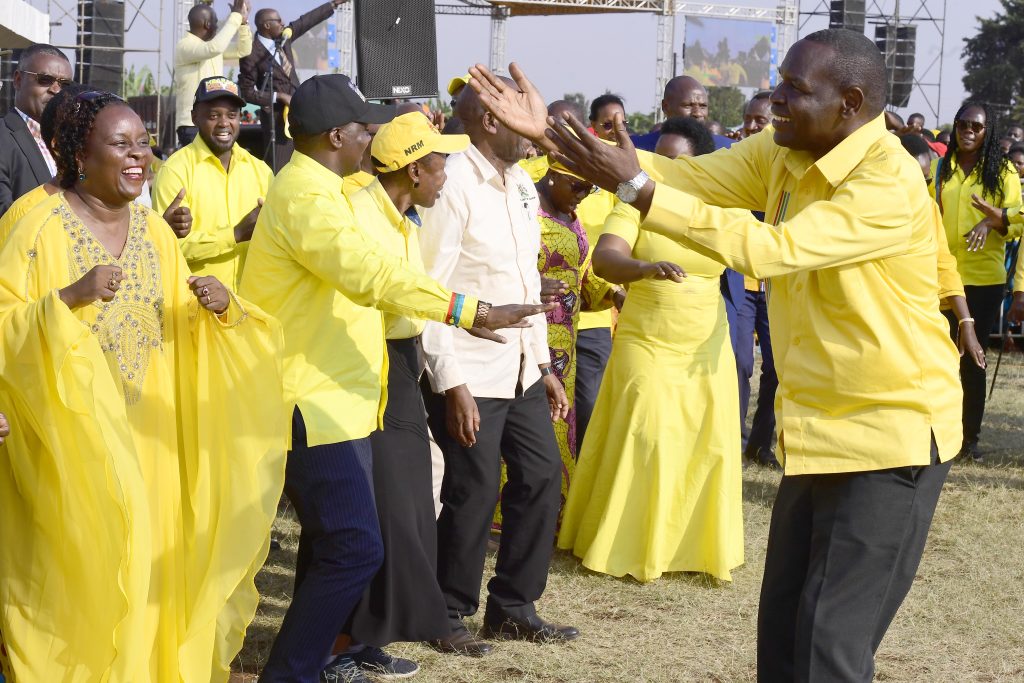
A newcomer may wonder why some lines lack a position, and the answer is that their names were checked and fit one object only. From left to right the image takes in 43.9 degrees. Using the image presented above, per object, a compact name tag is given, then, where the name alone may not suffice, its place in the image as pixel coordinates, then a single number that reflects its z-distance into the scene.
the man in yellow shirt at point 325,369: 4.11
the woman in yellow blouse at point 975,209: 9.42
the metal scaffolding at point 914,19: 31.31
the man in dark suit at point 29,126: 5.70
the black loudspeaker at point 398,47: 11.40
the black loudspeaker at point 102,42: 19.00
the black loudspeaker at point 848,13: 29.86
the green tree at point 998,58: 49.88
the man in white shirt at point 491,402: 5.08
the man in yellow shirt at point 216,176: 6.38
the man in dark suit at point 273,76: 11.18
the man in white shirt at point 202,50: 11.24
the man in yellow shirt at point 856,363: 3.35
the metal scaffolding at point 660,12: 38.12
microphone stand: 10.81
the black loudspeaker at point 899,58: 29.52
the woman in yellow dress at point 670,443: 6.43
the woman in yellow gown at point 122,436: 3.65
